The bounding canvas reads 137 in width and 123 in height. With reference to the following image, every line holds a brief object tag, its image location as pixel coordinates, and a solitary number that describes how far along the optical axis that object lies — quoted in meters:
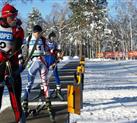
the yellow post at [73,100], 5.48
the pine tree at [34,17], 73.08
